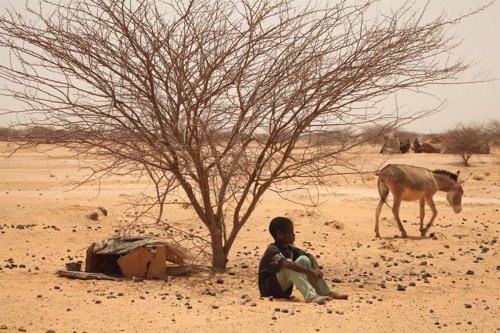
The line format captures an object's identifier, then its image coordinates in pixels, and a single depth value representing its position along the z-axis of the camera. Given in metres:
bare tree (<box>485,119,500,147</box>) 46.59
